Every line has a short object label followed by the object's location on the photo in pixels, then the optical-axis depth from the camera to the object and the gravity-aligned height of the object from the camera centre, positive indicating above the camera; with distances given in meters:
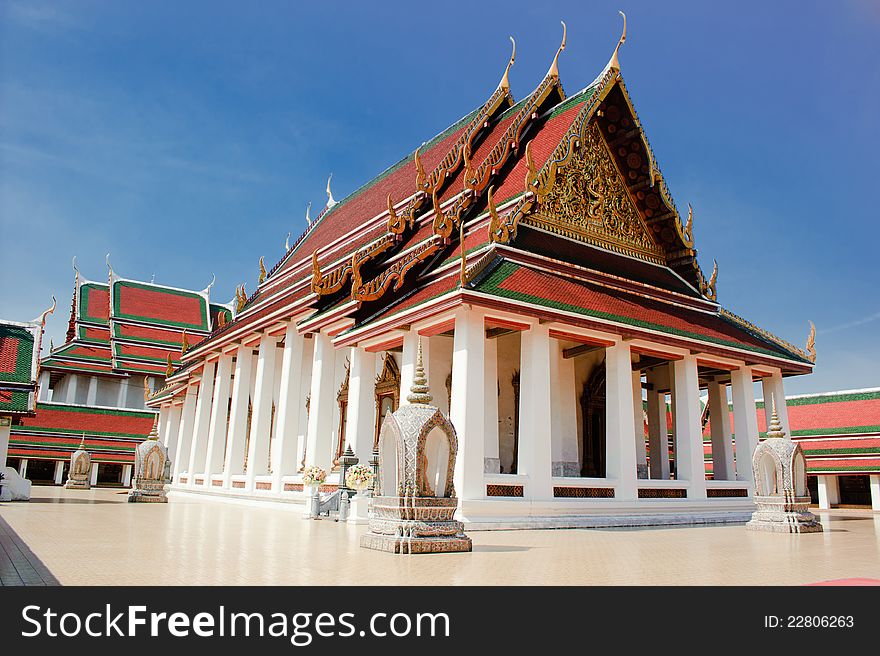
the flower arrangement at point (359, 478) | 11.58 +0.11
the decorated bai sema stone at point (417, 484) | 7.02 +0.02
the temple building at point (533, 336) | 11.10 +2.80
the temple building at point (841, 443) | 22.09 +1.71
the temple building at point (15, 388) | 15.23 +1.95
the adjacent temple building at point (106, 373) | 28.56 +4.75
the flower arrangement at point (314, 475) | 12.99 +0.16
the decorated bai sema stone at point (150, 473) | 15.98 +0.16
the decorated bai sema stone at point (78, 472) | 24.48 +0.22
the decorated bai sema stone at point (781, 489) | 10.89 +0.09
